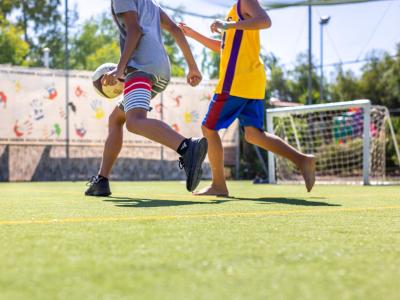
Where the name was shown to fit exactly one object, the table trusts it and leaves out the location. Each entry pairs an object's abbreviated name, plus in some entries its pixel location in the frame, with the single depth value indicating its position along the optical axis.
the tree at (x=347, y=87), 35.56
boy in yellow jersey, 4.70
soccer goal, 9.80
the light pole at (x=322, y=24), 13.13
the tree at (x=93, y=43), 33.94
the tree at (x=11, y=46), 26.50
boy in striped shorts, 3.76
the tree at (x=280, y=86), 40.29
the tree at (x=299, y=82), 41.44
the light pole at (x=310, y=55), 14.32
